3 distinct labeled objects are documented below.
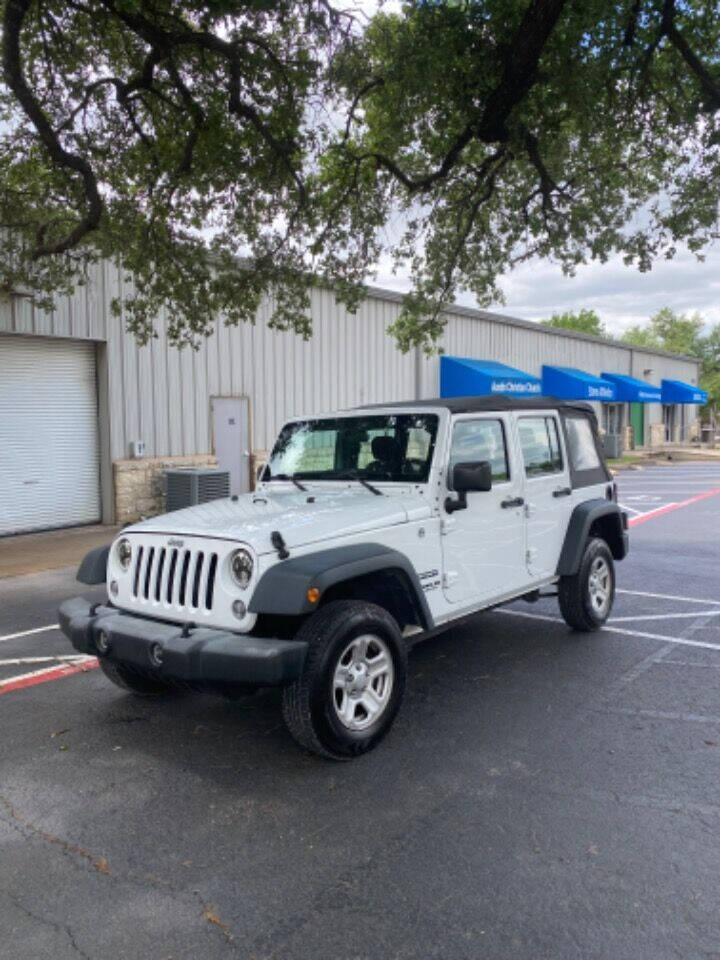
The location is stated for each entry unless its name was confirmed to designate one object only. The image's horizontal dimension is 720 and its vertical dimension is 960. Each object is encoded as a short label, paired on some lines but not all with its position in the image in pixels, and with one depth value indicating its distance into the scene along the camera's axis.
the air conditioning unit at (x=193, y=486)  12.50
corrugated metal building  11.90
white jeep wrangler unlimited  3.74
